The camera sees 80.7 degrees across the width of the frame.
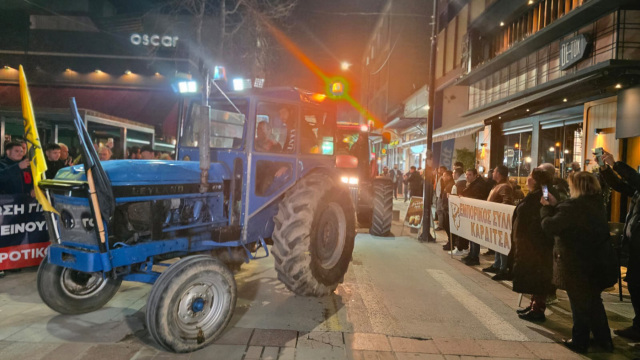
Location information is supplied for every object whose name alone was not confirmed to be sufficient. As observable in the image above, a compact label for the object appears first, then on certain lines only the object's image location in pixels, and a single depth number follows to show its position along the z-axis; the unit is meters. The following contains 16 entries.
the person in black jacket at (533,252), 4.52
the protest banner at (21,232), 5.66
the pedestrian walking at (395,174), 21.07
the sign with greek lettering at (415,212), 10.66
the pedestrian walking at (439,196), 9.41
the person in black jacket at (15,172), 5.90
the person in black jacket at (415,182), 17.62
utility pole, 9.62
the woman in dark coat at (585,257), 3.81
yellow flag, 3.71
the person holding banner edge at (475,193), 7.49
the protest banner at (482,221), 6.00
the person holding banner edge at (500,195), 6.72
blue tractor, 3.47
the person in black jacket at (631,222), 4.19
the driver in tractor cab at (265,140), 4.64
